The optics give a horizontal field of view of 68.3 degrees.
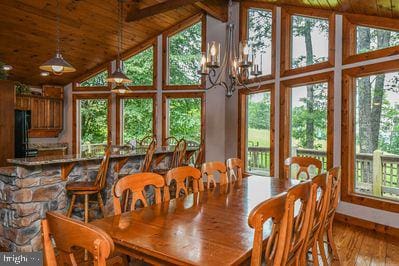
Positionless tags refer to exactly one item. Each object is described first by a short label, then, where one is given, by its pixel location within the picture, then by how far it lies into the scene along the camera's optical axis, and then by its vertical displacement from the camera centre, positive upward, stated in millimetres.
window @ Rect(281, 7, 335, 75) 4543 +1518
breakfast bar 2928 -662
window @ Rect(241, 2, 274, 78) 5562 +2016
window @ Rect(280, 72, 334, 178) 4516 +216
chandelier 2904 +691
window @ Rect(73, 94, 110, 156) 7531 +230
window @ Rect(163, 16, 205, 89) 6793 +1789
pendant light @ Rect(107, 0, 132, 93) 4059 +788
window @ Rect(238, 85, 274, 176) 5544 +17
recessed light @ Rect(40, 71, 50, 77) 6755 +1331
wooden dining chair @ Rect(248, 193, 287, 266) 1210 -440
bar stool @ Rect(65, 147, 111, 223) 3180 -607
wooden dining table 1332 -553
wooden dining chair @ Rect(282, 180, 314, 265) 1450 -540
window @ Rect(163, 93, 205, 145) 6734 +348
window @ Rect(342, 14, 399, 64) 3746 +1269
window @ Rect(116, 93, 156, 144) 7199 +343
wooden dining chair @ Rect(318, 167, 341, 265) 2492 -615
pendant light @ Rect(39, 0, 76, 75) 3139 +700
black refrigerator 5594 -60
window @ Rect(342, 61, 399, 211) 3826 -57
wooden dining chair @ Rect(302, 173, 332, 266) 2059 -558
